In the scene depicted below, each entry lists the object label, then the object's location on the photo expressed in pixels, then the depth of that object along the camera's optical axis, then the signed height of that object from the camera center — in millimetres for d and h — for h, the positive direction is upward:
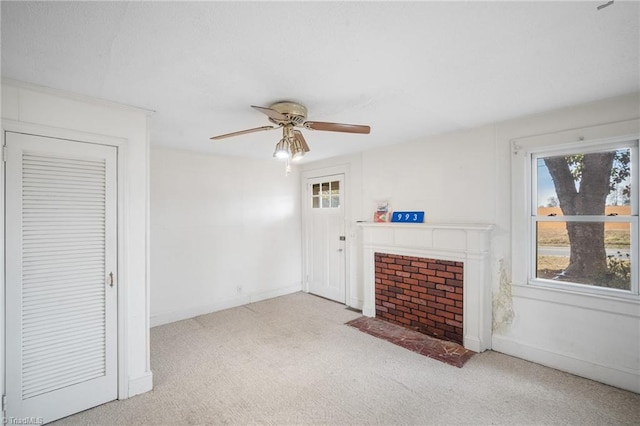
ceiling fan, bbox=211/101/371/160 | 2252 +664
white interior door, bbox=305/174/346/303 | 4801 -405
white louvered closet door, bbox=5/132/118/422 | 1983 -445
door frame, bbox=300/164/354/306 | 4629 +34
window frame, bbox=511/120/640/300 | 2393 +185
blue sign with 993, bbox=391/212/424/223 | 3701 -50
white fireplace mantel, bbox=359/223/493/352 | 3074 -461
